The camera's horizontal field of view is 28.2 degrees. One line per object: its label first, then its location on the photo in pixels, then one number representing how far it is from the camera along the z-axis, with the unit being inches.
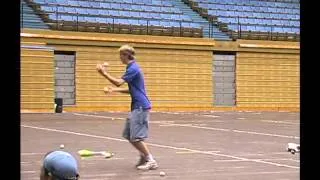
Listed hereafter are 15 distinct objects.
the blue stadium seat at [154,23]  1181.3
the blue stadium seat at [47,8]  1120.2
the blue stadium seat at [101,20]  1136.8
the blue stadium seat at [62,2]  1178.0
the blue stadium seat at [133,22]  1165.2
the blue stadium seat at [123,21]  1160.7
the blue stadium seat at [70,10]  1145.9
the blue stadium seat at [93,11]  1167.4
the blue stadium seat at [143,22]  1168.3
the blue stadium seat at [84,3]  1192.2
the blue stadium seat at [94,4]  1202.0
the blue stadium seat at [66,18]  1103.9
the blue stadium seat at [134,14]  1204.6
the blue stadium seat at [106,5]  1214.0
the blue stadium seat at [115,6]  1225.4
